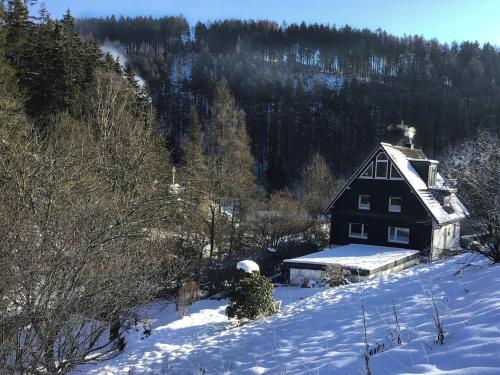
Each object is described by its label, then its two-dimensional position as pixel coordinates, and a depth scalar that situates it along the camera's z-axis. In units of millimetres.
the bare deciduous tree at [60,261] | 6934
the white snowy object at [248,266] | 15423
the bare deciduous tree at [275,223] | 30438
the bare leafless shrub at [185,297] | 17500
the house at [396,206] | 25875
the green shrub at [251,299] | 13781
